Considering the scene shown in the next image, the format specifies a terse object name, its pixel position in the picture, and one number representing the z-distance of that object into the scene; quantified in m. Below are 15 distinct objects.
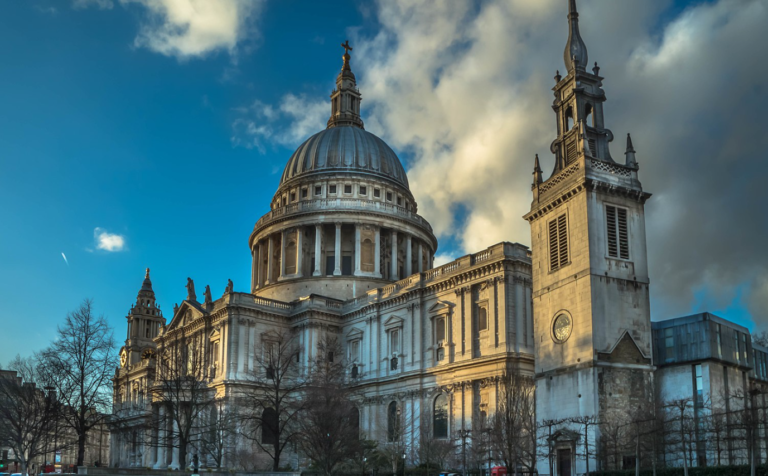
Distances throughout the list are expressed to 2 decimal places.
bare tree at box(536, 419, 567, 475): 45.88
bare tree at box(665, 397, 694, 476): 40.50
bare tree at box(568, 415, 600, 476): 43.75
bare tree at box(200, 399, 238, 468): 67.50
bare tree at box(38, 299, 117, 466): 53.22
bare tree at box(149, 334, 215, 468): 62.44
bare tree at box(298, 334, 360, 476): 53.25
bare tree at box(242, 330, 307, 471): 72.50
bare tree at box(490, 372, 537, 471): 48.00
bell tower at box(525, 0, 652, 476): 46.59
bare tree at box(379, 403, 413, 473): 60.58
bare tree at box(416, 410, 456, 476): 58.28
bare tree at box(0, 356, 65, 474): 57.91
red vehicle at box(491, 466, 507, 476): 50.89
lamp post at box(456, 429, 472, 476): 52.11
